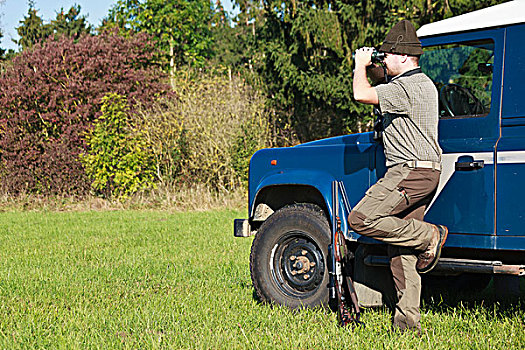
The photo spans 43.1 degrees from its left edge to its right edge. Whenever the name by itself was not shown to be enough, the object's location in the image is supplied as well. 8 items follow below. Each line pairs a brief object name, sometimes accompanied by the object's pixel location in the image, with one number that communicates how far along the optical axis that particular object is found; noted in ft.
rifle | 16.38
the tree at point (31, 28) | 119.55
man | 15.31
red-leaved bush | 63.05
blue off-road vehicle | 14.94
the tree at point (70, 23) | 118.02
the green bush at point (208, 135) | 57.16
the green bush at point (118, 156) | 58.18
